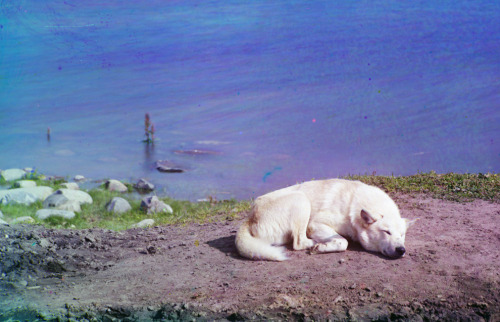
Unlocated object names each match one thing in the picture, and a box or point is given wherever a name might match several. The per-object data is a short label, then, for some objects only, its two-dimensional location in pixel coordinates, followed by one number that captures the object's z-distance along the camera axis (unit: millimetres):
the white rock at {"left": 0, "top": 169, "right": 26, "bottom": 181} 13906
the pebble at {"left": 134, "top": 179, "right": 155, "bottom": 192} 13047
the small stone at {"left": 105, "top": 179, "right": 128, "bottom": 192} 13039
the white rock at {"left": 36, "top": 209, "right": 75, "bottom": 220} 10133
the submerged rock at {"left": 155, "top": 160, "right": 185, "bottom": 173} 13718
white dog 6117
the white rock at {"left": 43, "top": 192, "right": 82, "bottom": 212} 10924
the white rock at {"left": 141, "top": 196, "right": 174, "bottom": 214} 10711
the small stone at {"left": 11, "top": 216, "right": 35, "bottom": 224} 9523
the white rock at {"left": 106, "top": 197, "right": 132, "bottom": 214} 10922
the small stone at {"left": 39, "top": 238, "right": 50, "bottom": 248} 7016
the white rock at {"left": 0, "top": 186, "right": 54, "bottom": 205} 11352
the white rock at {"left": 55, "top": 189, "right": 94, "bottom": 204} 11250
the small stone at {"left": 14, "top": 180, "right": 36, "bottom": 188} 12828
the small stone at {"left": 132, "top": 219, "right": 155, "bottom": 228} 9192
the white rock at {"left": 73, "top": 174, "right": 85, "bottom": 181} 13750
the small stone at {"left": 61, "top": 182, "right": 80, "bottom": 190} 12883
